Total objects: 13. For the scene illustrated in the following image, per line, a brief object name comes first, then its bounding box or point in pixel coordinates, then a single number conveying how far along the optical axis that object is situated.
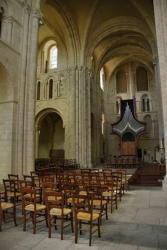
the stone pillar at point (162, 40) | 9.38
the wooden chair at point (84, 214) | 3.71
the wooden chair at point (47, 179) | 6.74
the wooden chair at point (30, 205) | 4.30
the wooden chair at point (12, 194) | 5.61
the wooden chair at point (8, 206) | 4.59
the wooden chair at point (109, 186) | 5.76
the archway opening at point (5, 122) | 10.05
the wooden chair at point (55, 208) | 3.94
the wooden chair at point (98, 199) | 4.64
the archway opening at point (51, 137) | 26.77
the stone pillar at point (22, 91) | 10.46
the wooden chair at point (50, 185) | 5.36
